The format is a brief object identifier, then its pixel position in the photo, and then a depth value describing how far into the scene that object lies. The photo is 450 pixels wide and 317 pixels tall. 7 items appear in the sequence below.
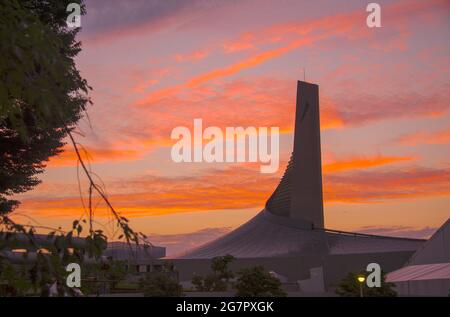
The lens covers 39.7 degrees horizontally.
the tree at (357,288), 50.41
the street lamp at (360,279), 45.14
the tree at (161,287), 52.34
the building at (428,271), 46.66
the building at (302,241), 105.00
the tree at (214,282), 77.88
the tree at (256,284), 55.09
